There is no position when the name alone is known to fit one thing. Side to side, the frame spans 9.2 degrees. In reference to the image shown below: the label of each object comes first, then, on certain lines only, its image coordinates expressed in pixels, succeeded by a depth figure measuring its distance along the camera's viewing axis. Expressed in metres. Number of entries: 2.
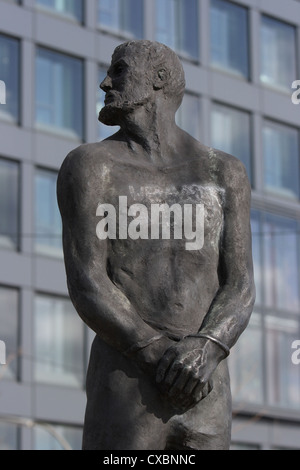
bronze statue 8.96
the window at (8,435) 41.29
